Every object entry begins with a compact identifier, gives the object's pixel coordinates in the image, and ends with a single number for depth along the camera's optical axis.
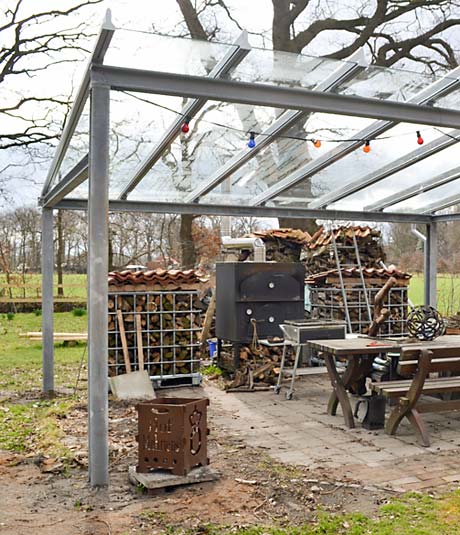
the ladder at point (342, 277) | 9.16
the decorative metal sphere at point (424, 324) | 6.09
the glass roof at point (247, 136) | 4.39
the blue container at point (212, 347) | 9.82
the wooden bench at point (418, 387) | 5.13
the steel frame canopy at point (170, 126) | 4.21
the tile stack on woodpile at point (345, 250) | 9.95
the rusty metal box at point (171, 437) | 4.11
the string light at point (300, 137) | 5.19
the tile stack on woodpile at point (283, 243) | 9.74
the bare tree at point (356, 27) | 12.89
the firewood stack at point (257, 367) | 7.93
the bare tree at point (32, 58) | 13.02
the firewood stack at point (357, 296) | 9.41
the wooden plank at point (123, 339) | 7.45
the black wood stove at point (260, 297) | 8.02
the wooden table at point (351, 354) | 5.59
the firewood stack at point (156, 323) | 7.57
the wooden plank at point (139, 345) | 7.50
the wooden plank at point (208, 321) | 10.27
